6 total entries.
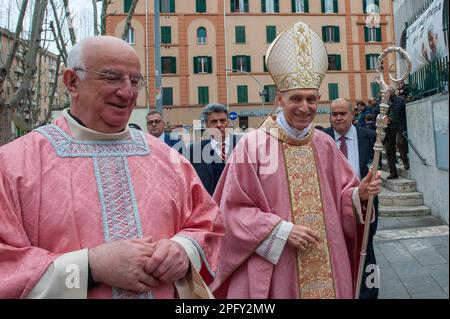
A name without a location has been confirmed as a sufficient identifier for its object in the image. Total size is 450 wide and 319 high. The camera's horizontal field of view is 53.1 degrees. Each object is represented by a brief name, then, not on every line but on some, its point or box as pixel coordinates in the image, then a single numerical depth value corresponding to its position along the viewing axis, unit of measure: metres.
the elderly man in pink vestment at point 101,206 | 1.58
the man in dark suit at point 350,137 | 4.14
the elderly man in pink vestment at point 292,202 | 2.51
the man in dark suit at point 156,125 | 5.61
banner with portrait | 5.73
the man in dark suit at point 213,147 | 3.97
